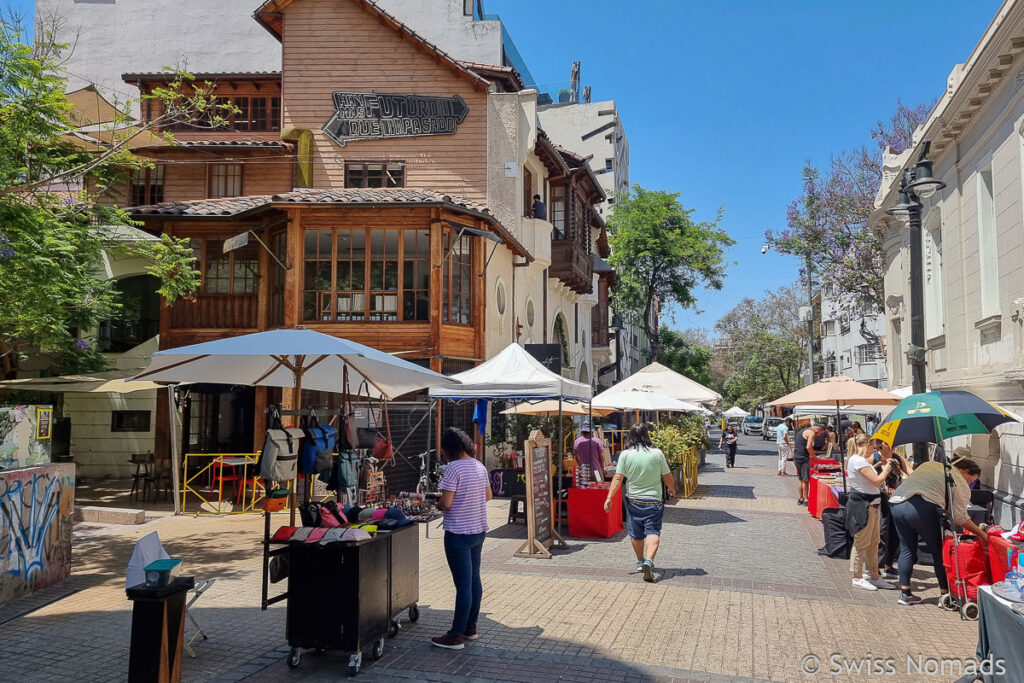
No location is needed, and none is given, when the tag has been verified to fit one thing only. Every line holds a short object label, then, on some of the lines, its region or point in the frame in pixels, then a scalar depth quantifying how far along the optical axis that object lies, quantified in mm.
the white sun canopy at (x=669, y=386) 17375
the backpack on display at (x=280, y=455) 6238
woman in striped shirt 6066
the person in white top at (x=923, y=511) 7445
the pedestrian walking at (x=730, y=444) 26266
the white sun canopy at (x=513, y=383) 10828
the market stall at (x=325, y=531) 5547
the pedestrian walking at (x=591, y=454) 11938
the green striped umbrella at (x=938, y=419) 7203
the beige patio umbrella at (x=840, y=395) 11883
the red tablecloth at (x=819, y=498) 12209
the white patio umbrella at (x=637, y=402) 14445
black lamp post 9594
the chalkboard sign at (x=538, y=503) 9750
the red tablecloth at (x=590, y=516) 11242
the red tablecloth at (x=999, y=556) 6629
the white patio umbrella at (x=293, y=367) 6246
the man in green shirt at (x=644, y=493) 8438
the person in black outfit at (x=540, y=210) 21594
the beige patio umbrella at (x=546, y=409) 14883
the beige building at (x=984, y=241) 9898
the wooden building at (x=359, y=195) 17344
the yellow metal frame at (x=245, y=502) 13438
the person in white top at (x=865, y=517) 8039
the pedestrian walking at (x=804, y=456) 16422
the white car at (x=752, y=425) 59494
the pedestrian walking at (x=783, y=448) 24219
